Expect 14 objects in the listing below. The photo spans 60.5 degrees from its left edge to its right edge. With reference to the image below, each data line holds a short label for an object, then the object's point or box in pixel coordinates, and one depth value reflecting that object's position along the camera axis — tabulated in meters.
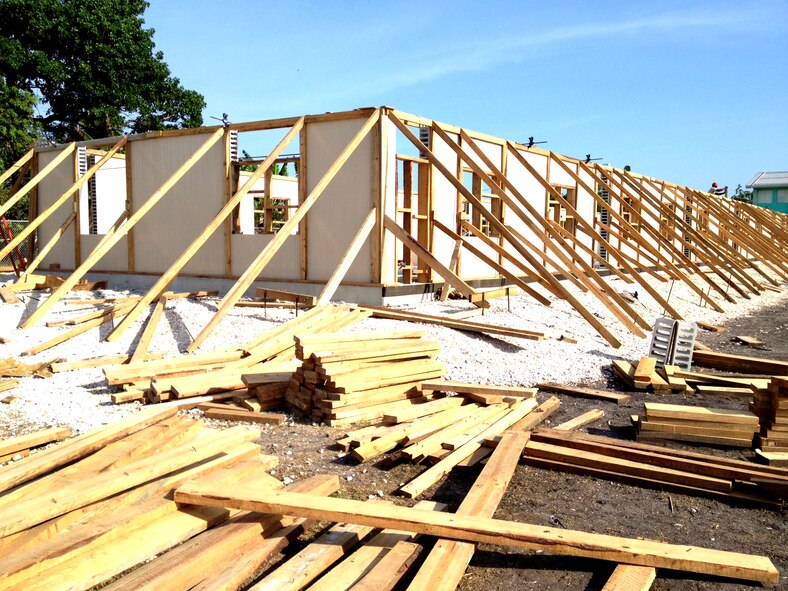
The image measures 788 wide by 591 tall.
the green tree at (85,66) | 29.11
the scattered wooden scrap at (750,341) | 12.42
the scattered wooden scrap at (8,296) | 13.24
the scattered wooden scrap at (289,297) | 11.80
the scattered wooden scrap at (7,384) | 7.81
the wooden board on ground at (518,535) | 3.64
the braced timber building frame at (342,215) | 12.31
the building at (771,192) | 74.00
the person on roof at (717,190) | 36.36
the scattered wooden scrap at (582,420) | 6.75
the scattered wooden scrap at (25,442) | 5.39
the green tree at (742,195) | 73.00
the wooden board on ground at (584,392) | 8.15
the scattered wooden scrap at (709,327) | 14.28
